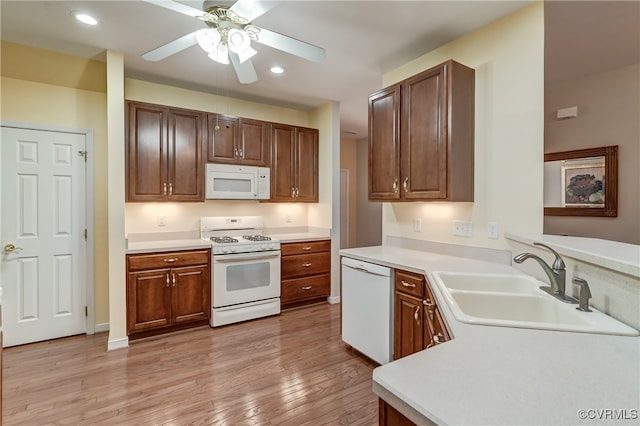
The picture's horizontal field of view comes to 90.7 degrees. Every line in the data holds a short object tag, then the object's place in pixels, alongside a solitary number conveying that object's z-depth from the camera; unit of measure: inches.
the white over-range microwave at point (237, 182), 144.2
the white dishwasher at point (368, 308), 94.2
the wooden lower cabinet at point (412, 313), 77.7
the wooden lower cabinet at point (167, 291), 119.0
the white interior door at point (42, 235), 117.4
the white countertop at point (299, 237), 157.5
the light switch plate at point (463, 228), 99.5
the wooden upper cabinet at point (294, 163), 163.3
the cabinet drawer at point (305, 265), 156.3
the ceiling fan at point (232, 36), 68.5
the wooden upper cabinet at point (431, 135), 91.0
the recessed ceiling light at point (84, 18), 88.4
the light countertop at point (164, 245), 120.3
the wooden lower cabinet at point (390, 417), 33.4
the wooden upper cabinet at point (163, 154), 126.6
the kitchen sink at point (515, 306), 44.4
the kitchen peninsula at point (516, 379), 26.1
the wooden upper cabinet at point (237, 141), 145.0
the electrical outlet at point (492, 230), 92.2
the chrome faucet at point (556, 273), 56.9
